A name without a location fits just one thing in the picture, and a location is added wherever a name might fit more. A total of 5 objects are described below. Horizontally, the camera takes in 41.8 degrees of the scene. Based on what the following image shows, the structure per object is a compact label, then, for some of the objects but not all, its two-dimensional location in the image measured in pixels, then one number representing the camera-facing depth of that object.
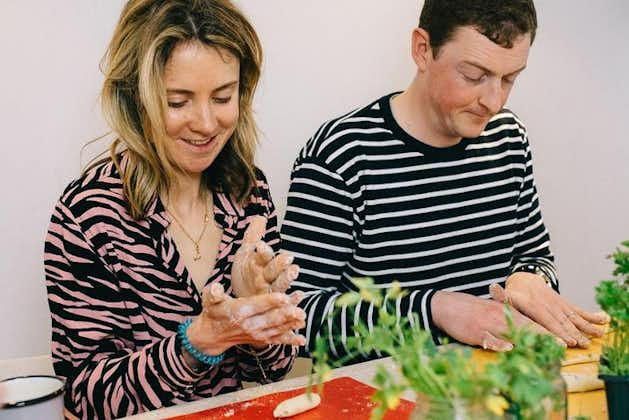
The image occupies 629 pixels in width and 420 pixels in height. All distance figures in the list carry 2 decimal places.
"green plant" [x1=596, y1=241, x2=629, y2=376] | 0.97
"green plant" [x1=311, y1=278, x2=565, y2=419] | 0.68
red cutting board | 1.23
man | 1.71
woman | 1.40
